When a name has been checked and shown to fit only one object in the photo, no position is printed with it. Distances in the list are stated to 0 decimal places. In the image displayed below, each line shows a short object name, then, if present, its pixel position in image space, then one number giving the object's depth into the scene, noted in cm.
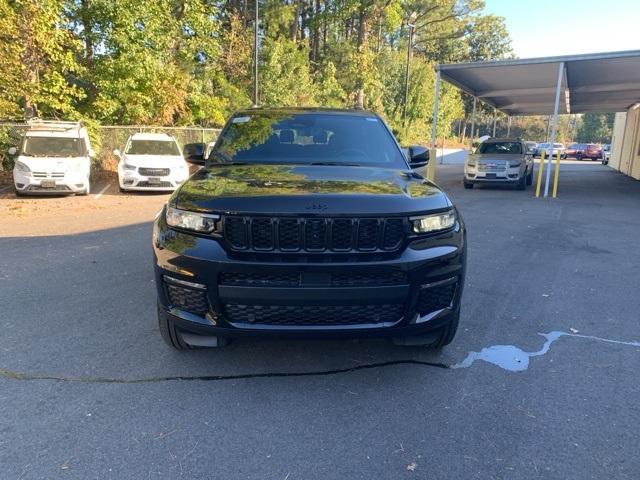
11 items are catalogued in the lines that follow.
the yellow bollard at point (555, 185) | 1524
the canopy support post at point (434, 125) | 1694
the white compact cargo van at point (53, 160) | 1221
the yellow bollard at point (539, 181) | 1527
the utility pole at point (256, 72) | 2034
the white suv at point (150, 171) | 1348
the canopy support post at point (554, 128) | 1444
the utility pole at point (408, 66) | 3338
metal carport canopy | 1483
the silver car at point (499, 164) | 1612
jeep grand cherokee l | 284
